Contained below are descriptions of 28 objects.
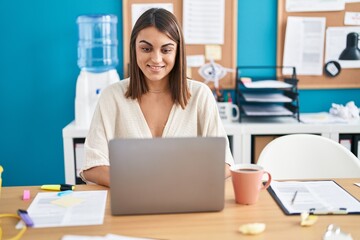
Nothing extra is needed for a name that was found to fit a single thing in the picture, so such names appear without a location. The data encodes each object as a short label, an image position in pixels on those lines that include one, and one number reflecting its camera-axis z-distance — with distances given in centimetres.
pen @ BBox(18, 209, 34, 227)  99
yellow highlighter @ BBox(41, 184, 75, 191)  125
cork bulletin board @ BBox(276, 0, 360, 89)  276
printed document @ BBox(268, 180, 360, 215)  106
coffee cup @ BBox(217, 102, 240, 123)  255
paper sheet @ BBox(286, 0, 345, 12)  275
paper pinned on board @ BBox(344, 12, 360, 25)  278
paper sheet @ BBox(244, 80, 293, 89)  253
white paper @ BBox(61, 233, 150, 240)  90
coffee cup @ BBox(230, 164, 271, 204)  109
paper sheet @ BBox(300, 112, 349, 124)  248
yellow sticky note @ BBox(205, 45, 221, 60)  277
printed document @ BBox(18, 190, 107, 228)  100
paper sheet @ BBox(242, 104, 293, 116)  249
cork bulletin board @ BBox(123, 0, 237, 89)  271
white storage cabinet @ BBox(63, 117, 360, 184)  239
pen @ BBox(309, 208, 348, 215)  105
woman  147
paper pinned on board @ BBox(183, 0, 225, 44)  272
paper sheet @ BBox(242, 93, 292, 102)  252
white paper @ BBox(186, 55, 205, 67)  277
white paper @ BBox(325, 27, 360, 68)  278
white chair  159
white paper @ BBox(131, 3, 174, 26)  271
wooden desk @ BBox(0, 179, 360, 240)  94
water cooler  241
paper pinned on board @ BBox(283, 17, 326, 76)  277
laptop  97
